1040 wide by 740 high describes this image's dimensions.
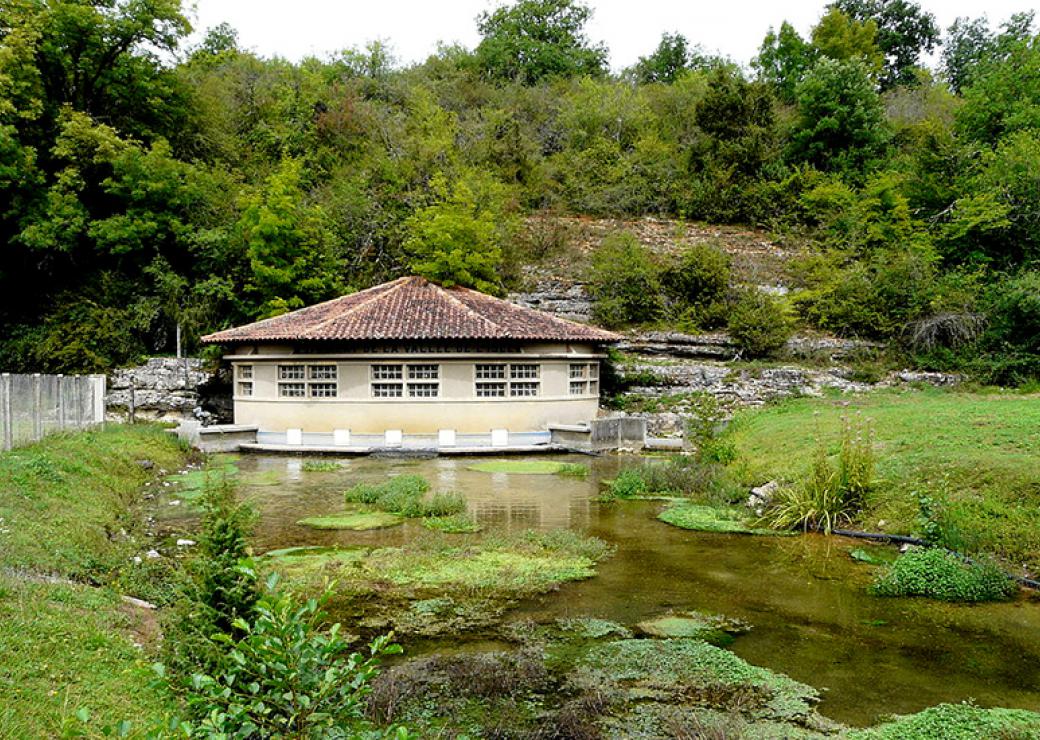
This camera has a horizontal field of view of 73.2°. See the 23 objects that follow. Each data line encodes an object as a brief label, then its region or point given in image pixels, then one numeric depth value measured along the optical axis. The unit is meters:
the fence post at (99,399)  16.52
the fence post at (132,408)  21.49
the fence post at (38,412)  12.49
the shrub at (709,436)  14.24
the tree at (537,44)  42.31
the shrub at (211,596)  4.03
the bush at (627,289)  25.39
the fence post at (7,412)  11.20
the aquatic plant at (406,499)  10.71
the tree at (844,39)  39.03
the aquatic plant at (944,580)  6.88
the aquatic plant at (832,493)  9.59
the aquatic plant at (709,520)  9.76
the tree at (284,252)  22.58
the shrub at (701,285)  24.77
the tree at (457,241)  23.52
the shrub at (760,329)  23.53
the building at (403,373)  18.94
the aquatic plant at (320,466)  15.30
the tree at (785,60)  38.81
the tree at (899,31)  45.38
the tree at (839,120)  30.92
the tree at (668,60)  46.16
